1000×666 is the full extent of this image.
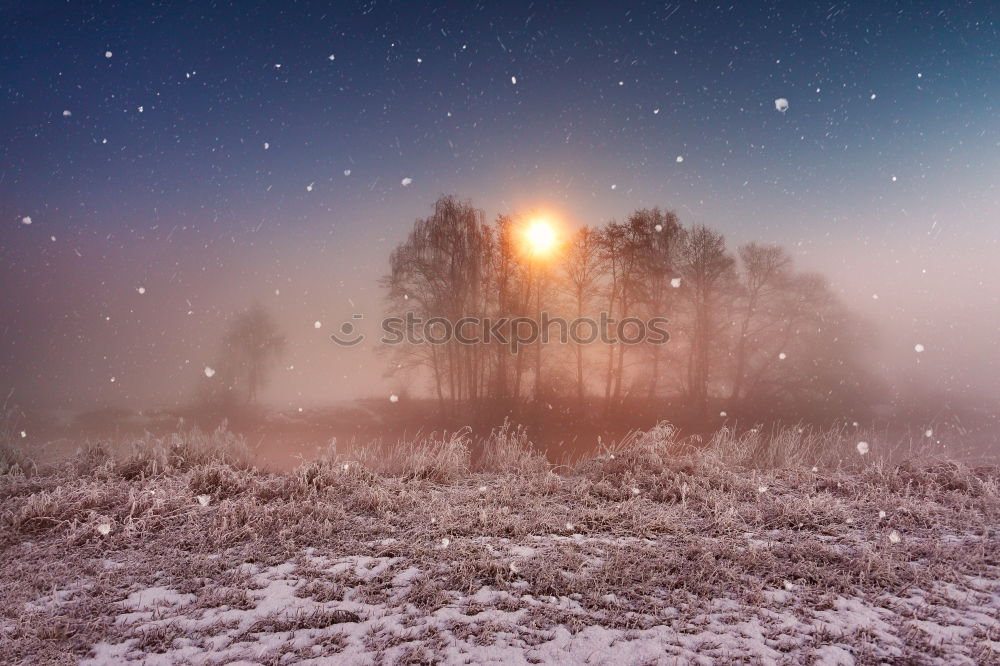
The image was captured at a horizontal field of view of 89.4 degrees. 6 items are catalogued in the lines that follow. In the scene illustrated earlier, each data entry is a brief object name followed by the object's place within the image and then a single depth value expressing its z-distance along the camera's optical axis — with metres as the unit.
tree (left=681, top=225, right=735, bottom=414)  24.89
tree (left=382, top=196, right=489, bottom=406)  23.67
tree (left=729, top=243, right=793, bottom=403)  25.55
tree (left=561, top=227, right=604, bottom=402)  23.94
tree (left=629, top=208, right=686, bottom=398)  24.47
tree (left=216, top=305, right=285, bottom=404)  30.91
